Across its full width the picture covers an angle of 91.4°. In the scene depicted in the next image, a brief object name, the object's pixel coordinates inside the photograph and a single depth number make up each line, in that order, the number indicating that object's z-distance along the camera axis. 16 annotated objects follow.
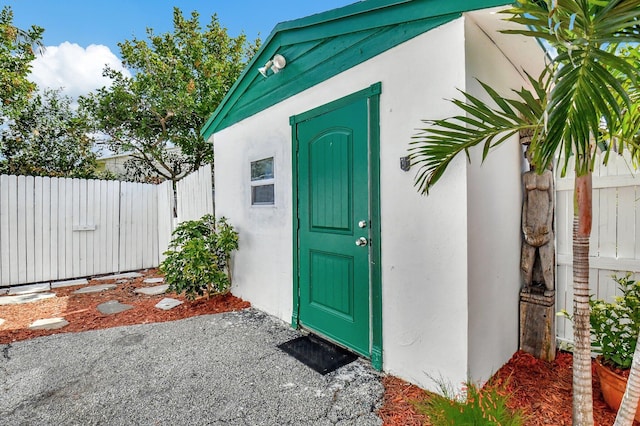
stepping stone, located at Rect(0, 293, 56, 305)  4.57
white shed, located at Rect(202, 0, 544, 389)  2.07
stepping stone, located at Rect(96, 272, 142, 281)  6.10
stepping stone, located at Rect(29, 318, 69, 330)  3.60
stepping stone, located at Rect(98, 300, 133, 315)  4.15
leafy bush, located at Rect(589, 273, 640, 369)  1.87
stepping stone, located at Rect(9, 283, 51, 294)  5.15
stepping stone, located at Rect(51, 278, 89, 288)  5.55
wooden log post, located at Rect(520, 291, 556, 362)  2.50
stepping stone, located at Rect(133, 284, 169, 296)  5.01
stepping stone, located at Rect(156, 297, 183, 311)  4.27
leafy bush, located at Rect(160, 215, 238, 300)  4.09
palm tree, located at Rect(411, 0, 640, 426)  1.08
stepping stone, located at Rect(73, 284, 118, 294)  5.18
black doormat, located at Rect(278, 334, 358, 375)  2.60
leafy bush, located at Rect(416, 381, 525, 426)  1.42
